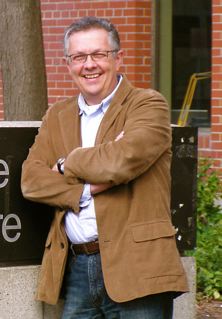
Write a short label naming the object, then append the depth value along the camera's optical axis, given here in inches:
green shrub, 367.4
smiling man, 214.5
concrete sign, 249.8
